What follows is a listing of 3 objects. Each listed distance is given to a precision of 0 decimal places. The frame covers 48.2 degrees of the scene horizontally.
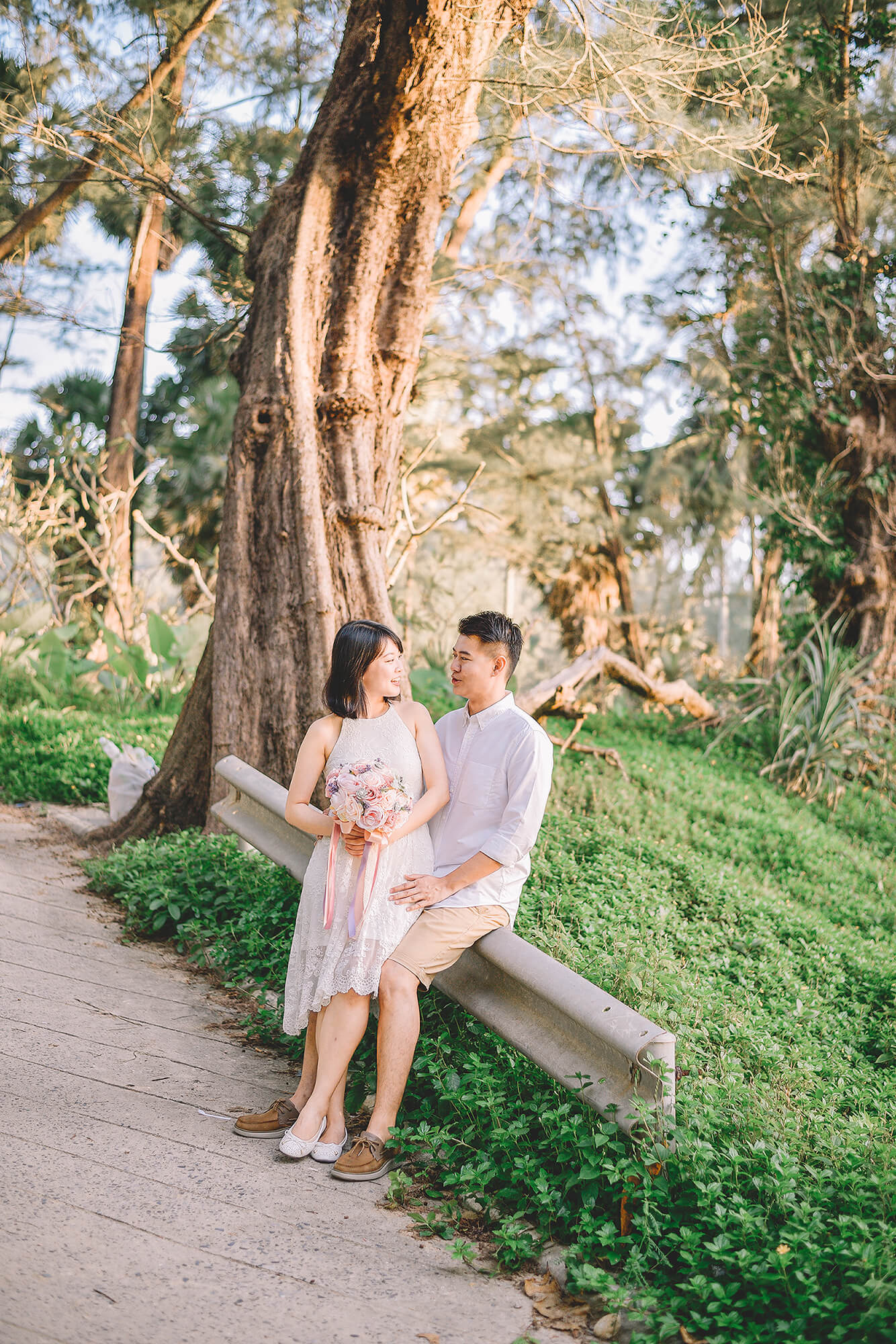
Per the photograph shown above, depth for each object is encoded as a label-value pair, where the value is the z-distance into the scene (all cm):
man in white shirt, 336
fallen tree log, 794
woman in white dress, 338
